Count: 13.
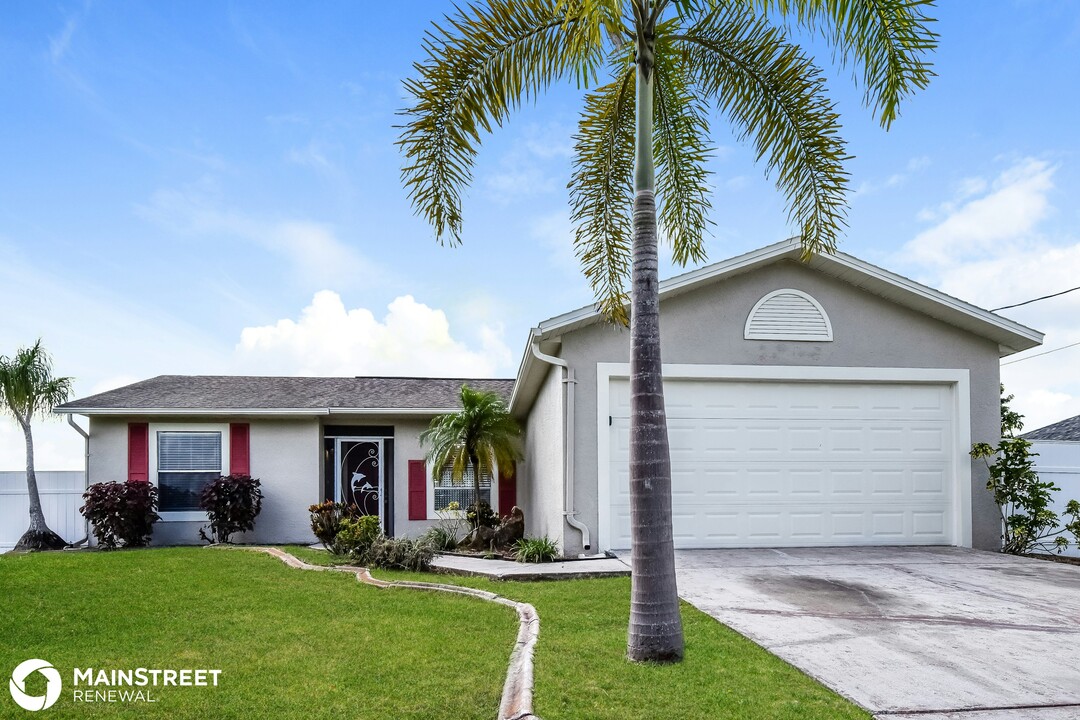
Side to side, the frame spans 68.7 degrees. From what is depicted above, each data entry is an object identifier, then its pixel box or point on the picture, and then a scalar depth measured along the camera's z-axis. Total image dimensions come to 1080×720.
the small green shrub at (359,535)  11.38
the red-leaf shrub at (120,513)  14.05
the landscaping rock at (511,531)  12.02
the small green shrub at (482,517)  13.02
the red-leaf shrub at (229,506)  14.43
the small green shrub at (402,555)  10.22
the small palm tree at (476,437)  13.23
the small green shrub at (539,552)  10.16
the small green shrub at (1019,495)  10.96
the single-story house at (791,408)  10.50
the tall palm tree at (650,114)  5.65
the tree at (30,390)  16.12
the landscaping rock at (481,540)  12.20
